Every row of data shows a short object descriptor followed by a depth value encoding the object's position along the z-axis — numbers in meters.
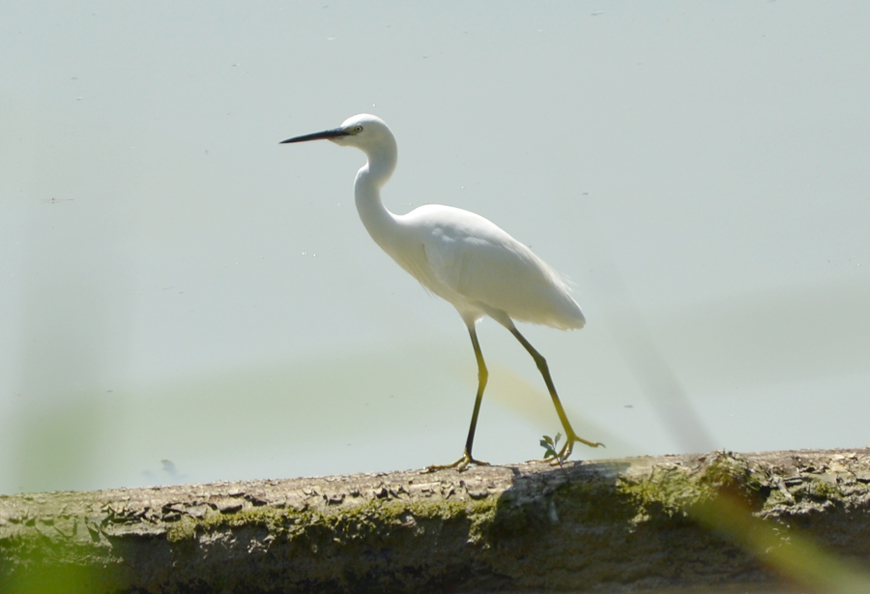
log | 17.48
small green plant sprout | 17.66
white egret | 17.80
